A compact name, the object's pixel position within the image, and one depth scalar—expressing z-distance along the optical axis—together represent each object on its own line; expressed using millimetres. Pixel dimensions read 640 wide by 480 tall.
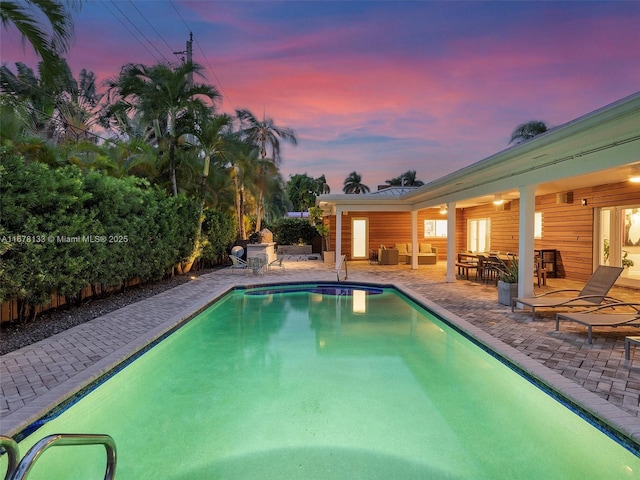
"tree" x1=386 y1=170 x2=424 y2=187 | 53625
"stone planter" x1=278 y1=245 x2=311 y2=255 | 25891
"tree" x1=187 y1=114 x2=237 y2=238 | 13141
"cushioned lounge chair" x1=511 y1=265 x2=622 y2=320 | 6641
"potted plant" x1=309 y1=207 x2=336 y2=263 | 21988
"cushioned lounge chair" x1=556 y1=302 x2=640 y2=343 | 5285
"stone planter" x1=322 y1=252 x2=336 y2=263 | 19047
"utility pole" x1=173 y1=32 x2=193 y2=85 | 21188
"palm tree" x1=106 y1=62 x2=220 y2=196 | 11750
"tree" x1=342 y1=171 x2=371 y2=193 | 55094
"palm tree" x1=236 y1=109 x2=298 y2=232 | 27016
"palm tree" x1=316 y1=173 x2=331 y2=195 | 45269
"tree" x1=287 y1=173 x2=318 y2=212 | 42531
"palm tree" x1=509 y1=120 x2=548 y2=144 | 28812
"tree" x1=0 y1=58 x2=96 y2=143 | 6340
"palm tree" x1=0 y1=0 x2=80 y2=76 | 5457
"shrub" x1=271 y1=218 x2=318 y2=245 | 26797
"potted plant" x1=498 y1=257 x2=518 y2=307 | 8109
